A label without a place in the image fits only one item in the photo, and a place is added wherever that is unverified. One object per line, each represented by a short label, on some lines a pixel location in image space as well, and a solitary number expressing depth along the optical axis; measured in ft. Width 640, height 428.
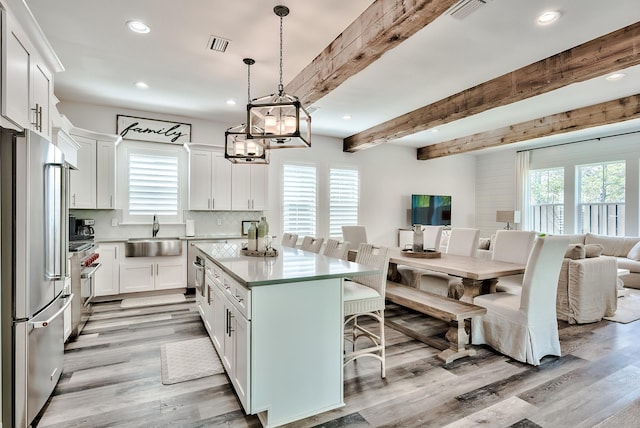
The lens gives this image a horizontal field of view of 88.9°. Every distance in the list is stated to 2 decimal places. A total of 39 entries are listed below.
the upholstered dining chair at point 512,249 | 12.64
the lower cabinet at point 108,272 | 15.34
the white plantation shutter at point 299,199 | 21.34
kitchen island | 6.24
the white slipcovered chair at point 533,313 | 9.14
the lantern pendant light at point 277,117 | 8.00
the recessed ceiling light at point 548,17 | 8.59
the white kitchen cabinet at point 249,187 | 18.65
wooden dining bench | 9.35
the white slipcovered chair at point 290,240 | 13.46
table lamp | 24.40
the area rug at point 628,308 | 13.05
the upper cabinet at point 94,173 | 15.08
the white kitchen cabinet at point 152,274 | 15.83
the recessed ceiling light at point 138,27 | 9.23
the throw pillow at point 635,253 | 18.81
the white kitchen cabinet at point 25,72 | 6.22
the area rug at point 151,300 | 15.19
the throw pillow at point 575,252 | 12.95
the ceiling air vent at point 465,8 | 7.88
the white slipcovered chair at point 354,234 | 18.30
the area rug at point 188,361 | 8.50
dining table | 10.08
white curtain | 25.59
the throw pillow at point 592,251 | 13.47
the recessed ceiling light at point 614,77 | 12.49
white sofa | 18.21
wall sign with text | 16.84
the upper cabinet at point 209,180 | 17.61
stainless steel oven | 10.61
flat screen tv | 25.80
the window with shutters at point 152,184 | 17.11
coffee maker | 14.88
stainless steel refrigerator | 5.83
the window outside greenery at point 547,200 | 24.06
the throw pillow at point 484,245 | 18.57
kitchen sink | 15.76
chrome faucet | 17.43
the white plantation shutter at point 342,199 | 22.98
